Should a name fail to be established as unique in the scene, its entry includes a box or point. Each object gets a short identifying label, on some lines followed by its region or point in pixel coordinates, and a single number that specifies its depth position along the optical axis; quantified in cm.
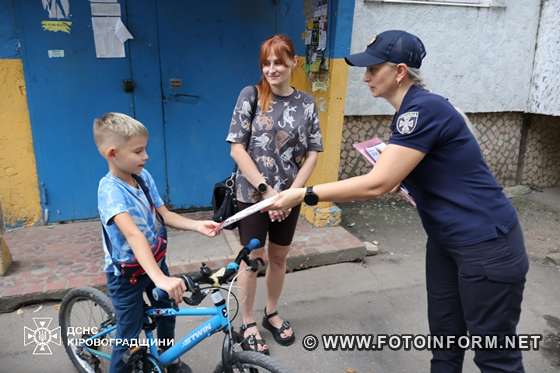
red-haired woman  264
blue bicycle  191
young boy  193
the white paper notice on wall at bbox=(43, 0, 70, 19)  412
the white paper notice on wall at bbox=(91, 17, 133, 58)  429
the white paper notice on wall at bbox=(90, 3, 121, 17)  425
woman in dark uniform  186
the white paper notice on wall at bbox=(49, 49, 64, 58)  423
